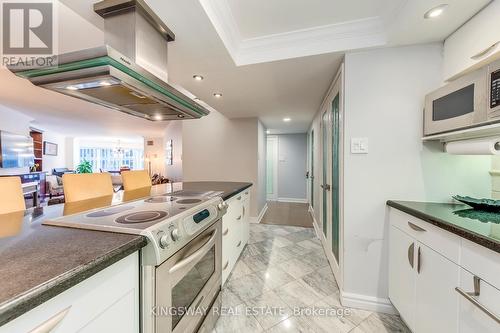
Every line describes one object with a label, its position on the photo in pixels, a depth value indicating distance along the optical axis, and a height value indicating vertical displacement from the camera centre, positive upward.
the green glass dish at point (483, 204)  1.19 -0.24
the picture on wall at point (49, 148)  7.05 +0.54
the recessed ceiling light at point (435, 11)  1.20 +0.95
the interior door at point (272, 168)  6.18 -0.12
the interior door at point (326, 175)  2.45 -0.15
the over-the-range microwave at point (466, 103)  0.98 +0.36
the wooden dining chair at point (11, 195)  1.15 -0.19
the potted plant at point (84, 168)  7.28 -0.17
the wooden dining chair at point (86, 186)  1.48 -0.18
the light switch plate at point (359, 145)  1.64 +0.16
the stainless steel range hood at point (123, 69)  0.92 +0.46
